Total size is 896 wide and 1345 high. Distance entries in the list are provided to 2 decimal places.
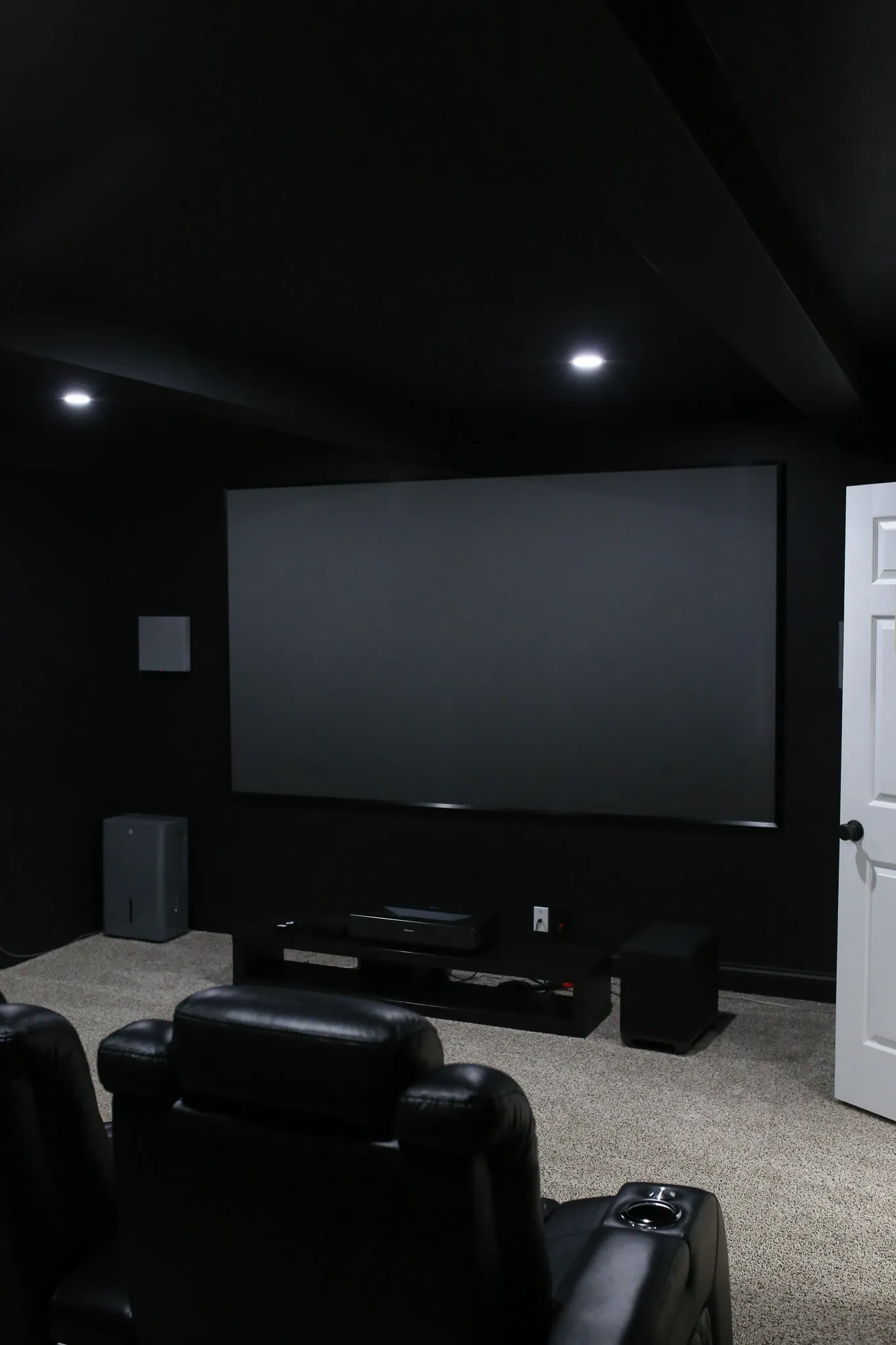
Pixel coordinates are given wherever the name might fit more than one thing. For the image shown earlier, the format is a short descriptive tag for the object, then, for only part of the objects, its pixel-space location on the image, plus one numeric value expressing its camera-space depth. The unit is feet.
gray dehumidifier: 20.33
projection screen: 17.28
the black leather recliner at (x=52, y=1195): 6.32
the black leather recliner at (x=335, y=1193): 5.26
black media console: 16.05
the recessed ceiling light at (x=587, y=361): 14.19
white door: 13.08
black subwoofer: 14.97
